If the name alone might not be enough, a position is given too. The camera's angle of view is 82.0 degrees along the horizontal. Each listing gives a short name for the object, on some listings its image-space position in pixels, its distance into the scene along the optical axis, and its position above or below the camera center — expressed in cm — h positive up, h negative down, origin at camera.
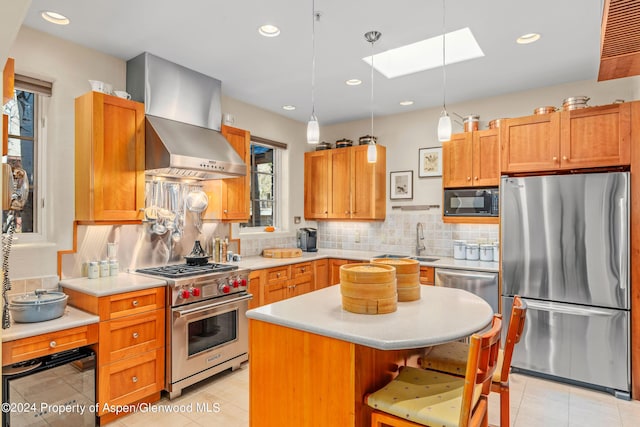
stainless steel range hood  301 +86
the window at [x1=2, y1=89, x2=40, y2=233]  273 +55
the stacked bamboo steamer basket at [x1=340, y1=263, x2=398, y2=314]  171 -36
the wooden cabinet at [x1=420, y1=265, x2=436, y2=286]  376 -62
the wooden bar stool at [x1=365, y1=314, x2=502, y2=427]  132 -76
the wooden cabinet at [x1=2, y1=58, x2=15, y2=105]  195 +73
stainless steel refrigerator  288 -49
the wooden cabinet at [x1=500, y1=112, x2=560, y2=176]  321 +64
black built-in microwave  378 +14
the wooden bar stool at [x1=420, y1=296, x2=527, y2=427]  175 -76
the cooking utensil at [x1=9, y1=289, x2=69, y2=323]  228 -58
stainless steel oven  281 -88
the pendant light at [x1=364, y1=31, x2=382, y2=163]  266 +132
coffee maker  489 -33
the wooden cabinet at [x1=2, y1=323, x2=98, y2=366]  209 -78
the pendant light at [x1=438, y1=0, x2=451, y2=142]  232 +55
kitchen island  151 -60
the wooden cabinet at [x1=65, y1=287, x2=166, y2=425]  246 -93
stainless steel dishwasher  343 -65
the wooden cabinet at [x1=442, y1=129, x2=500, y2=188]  378 +58
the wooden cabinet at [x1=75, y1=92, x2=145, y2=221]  275 +44
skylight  302 +142
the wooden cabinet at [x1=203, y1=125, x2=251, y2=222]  384 +25
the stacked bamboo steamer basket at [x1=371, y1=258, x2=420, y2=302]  198 -35
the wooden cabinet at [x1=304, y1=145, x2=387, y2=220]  471 +40
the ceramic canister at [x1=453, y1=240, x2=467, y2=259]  406 -38
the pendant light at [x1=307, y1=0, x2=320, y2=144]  232 +58
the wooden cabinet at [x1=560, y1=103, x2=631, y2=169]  291 +64
